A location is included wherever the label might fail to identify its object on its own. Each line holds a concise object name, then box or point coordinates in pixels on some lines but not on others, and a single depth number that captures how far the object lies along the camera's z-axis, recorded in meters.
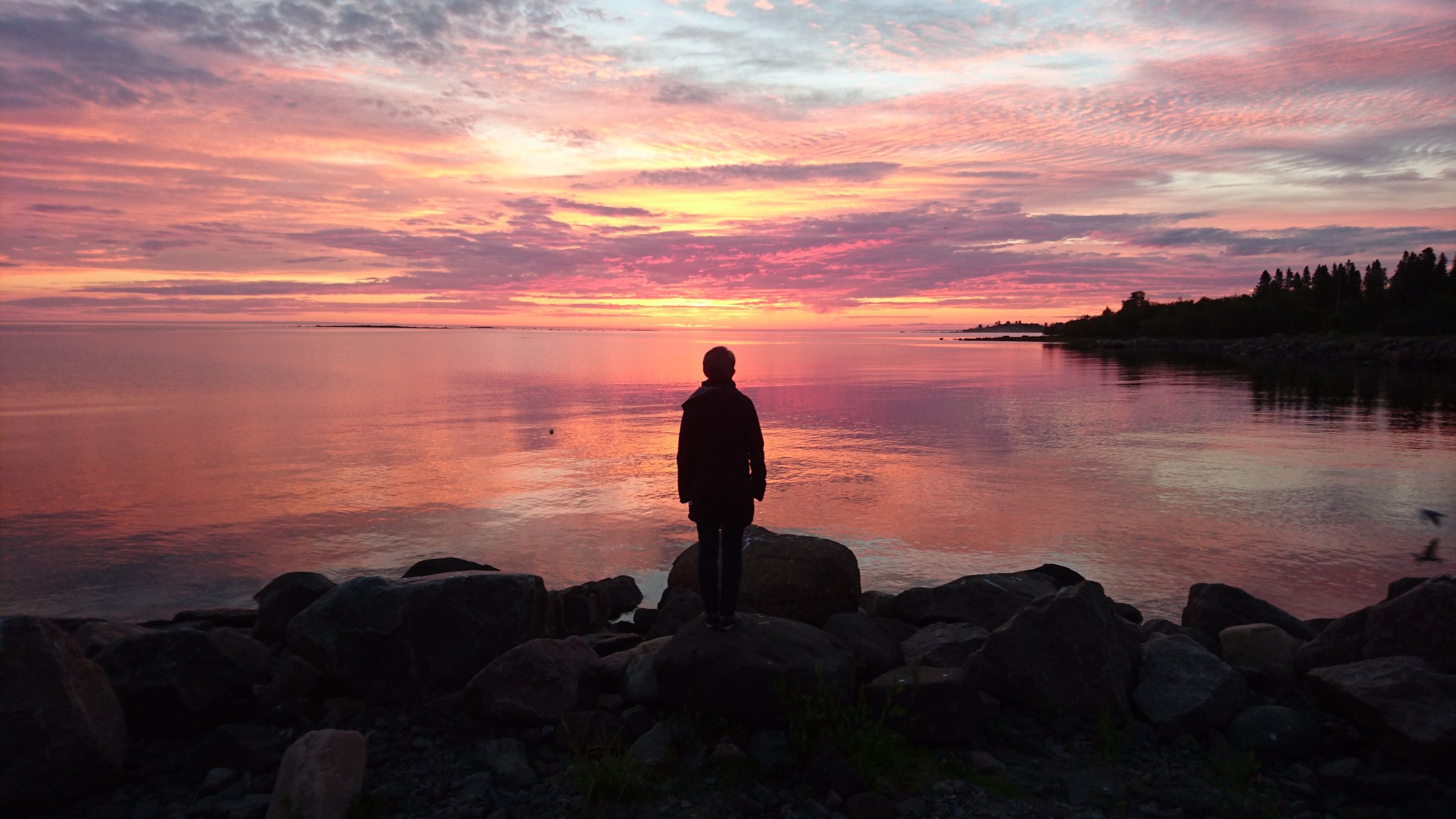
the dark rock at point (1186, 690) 7.80
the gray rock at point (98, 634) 9.15
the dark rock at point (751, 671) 7.34
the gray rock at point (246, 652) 9.09
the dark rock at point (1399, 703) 6.73
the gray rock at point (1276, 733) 7.39
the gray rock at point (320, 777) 6.19
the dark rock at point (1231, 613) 11.05
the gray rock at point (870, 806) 6.18
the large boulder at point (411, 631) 8.59
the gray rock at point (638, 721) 7.57
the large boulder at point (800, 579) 10.45
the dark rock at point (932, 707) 7.38
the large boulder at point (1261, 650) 9.21
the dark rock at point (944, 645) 9.34
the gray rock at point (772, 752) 6.86
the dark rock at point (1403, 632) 8.28
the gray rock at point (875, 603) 12.05
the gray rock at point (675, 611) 10.62
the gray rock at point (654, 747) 7.04
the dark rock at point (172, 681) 7.66
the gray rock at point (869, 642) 8.63
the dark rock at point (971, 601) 11.18
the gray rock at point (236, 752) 7.20
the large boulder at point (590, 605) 11.75
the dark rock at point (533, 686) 7.89
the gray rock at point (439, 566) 12.49
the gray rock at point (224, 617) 12.06
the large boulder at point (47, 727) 6.34
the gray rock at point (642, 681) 8.04
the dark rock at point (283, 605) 10.87
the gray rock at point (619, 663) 8.60
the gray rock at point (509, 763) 6.89
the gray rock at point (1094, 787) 6.58
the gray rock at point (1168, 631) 10.14
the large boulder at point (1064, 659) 8.05
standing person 8.20
